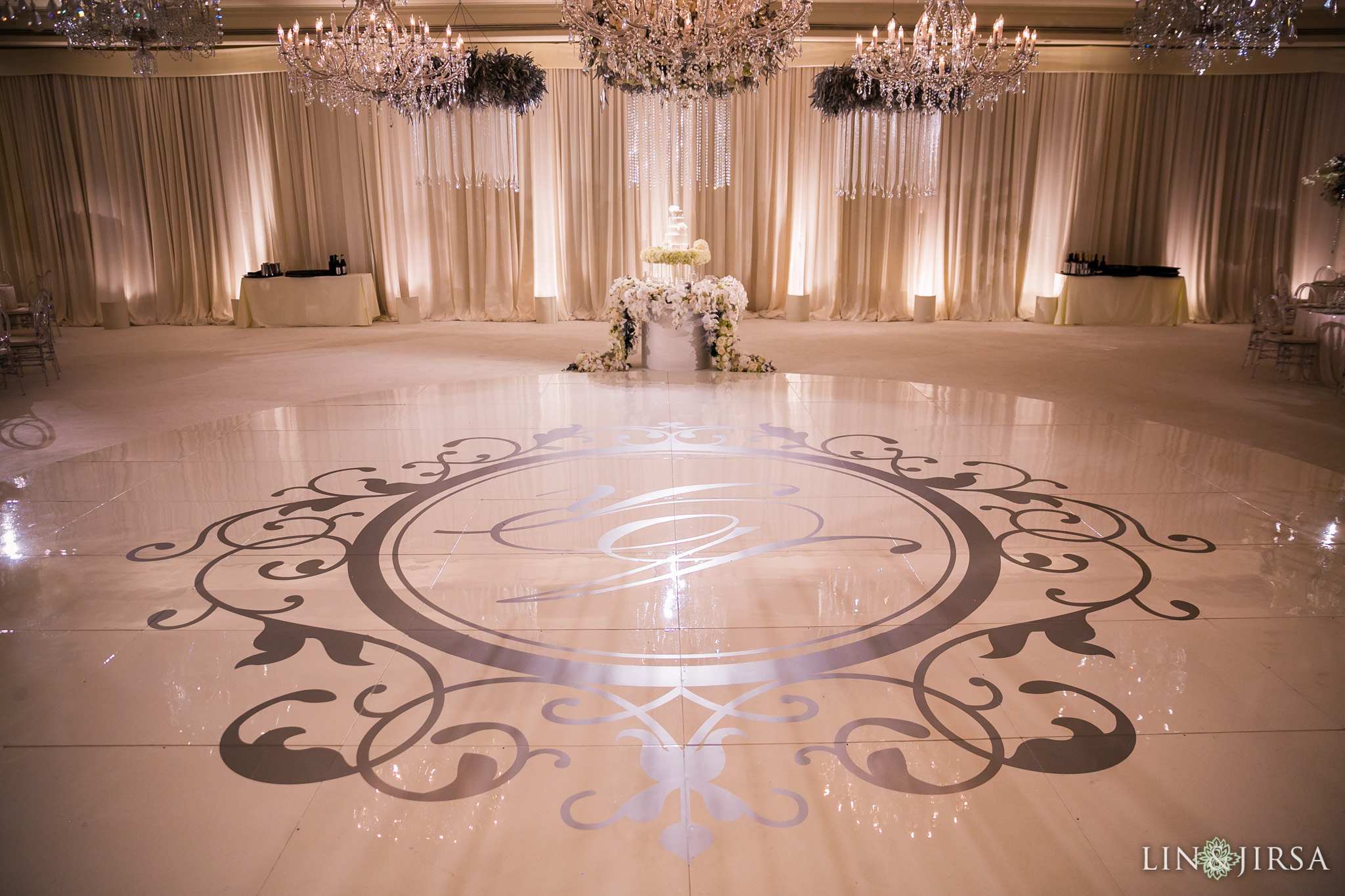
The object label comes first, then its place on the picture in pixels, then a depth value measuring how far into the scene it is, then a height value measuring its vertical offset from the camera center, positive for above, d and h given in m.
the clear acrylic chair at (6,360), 6.70 -0.60
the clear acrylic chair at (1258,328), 7.50 -0.39
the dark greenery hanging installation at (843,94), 8.58 +1.93
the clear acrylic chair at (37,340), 7.02 -0.44
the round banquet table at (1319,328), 6.87 -0.36
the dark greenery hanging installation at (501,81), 7.91 +1.90
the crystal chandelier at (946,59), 6.48 +1.79
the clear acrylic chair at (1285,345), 7.04 -0.51
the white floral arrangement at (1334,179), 7.85 +0.96
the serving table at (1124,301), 10.52 -0.20
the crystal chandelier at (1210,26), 4.62 +1.43
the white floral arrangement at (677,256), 7.38 +0.26
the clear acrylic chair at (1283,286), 7.41 -0.01
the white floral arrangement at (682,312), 7.11 -0.23
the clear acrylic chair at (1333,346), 6.75 -0.49
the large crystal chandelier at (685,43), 4.70 +1.39
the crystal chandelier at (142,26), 5.31 +1.67
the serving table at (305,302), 10.63 -0.20
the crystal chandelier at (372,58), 6.32 +1.74
